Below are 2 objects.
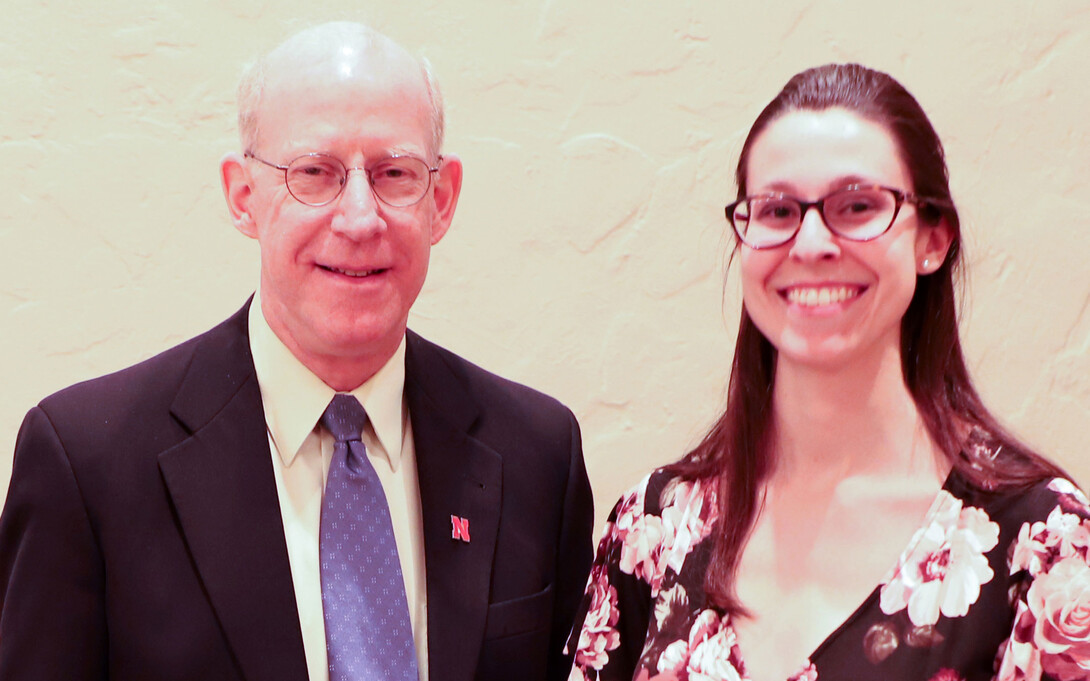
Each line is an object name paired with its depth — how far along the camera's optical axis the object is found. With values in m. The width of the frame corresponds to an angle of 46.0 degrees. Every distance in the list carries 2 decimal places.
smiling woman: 1.44
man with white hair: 1.68
